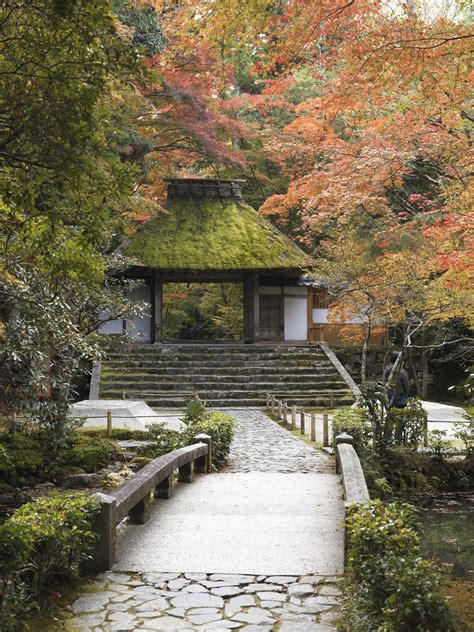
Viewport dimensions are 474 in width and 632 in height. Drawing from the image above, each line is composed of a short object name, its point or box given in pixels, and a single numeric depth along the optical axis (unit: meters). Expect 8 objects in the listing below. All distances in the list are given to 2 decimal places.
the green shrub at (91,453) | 10.05
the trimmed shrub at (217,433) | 10.34
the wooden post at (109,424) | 12.34
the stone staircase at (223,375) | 19.17
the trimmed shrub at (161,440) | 10.97
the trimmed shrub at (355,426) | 10.26
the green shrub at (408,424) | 11.70
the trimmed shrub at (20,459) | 9.16
